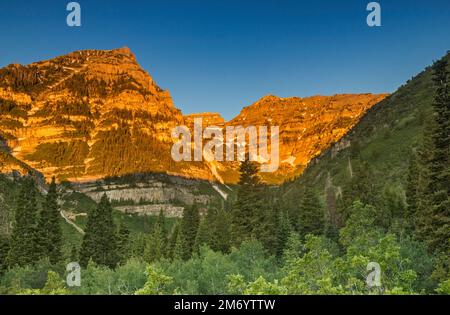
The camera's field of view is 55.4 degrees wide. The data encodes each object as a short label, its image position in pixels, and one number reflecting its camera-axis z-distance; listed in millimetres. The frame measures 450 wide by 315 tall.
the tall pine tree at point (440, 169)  34781
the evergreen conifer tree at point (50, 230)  80562
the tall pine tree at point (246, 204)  67062
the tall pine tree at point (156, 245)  100862
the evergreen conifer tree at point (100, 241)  83375
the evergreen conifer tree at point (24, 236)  76900
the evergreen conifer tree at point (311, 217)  73738
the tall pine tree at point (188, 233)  97644
